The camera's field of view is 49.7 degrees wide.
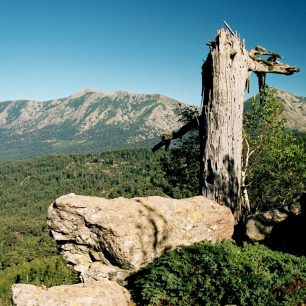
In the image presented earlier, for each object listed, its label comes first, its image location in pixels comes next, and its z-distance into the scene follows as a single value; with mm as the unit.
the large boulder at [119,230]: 10898
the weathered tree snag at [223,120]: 12922
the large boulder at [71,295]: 8617
